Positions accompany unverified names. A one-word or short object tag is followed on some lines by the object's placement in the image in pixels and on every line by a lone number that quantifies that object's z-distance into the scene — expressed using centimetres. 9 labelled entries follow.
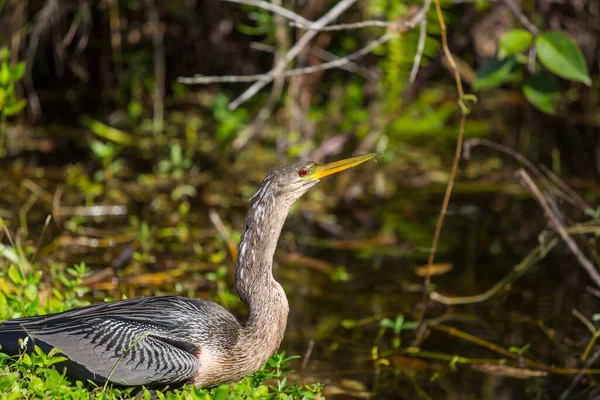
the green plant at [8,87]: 1150
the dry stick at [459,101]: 1070
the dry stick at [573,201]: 1179
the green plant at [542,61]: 1084
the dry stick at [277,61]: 1664
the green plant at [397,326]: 1127
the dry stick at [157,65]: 1891
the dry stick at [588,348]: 1170
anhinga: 770
